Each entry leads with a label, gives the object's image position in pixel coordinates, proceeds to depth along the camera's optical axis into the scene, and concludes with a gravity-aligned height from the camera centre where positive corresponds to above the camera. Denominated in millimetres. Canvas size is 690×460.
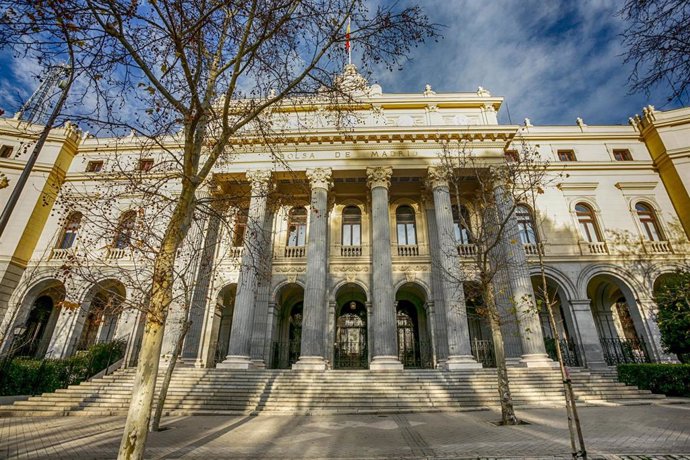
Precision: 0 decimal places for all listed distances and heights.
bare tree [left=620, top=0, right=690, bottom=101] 5098 +4765
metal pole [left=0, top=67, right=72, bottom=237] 5906 +3975
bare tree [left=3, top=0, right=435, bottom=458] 4621 +4646
